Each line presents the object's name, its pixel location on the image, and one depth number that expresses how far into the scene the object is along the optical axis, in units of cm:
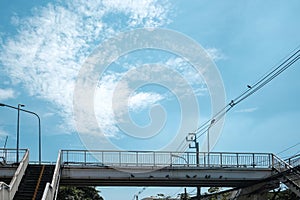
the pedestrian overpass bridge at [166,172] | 3497
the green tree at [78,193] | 6719
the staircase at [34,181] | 2780
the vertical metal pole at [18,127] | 4249
